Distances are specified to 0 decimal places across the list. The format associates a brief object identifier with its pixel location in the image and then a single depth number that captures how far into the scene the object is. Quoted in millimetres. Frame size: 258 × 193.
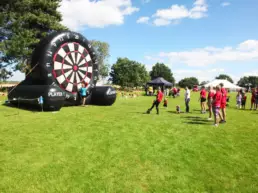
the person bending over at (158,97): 11519
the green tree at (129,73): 66625
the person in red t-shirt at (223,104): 9401
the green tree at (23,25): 24922
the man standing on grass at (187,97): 13287
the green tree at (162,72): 104625
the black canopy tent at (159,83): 36875
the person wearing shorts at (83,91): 13170
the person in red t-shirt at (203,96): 12508
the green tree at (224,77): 142512
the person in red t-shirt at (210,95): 11248
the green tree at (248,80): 135700
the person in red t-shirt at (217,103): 8555
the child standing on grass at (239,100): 17792
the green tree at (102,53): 57906
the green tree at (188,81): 146738
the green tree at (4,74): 27753
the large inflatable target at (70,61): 11797
